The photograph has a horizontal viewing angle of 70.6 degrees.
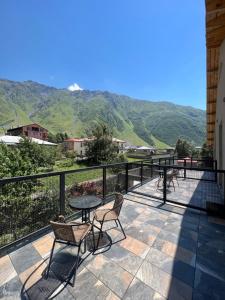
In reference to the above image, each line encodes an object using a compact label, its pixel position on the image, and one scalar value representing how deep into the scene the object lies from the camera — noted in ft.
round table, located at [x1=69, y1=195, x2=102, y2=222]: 8.89
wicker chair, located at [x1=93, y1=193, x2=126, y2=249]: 8.84
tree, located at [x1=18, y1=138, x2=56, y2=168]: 34.72
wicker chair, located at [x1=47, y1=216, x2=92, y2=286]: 6.24
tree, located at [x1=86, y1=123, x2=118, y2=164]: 68.74
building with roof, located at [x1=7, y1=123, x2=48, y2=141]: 132.62
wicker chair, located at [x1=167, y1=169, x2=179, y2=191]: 20.39
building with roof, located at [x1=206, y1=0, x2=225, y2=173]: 11.09
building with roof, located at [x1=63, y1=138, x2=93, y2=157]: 141.49
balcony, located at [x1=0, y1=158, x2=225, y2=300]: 5.64
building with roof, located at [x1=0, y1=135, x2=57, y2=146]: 68.28
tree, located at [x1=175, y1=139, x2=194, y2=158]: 93.30
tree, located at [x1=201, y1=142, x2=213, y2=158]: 65.21
